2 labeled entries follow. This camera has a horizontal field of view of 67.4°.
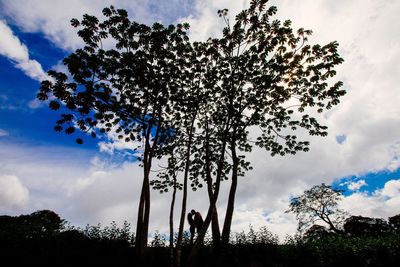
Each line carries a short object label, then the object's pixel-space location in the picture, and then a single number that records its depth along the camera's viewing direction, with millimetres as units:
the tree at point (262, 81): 14234
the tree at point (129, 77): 14312
